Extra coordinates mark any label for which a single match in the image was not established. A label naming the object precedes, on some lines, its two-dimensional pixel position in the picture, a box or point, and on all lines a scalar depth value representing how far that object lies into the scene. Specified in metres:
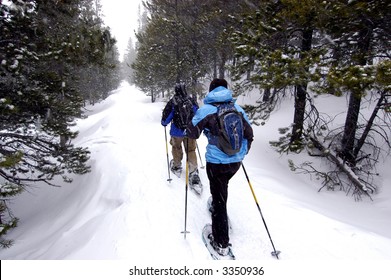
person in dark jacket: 5.82
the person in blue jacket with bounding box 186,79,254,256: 3.79
